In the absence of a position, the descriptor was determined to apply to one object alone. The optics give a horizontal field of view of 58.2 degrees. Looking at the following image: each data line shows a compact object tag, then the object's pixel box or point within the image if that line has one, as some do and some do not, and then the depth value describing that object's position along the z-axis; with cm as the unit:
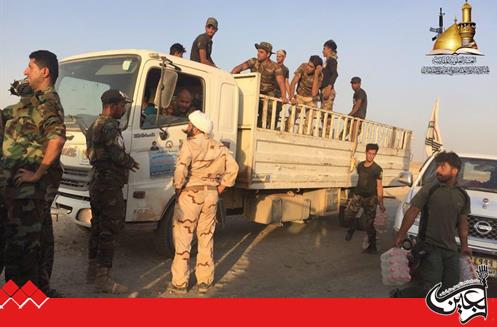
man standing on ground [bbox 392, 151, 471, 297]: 341
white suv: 474
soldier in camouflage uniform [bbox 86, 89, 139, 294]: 402
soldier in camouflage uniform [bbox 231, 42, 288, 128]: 718
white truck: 486
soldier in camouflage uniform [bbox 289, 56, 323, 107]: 798
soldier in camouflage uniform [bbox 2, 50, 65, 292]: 299
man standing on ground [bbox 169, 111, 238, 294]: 420
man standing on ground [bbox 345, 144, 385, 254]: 668
